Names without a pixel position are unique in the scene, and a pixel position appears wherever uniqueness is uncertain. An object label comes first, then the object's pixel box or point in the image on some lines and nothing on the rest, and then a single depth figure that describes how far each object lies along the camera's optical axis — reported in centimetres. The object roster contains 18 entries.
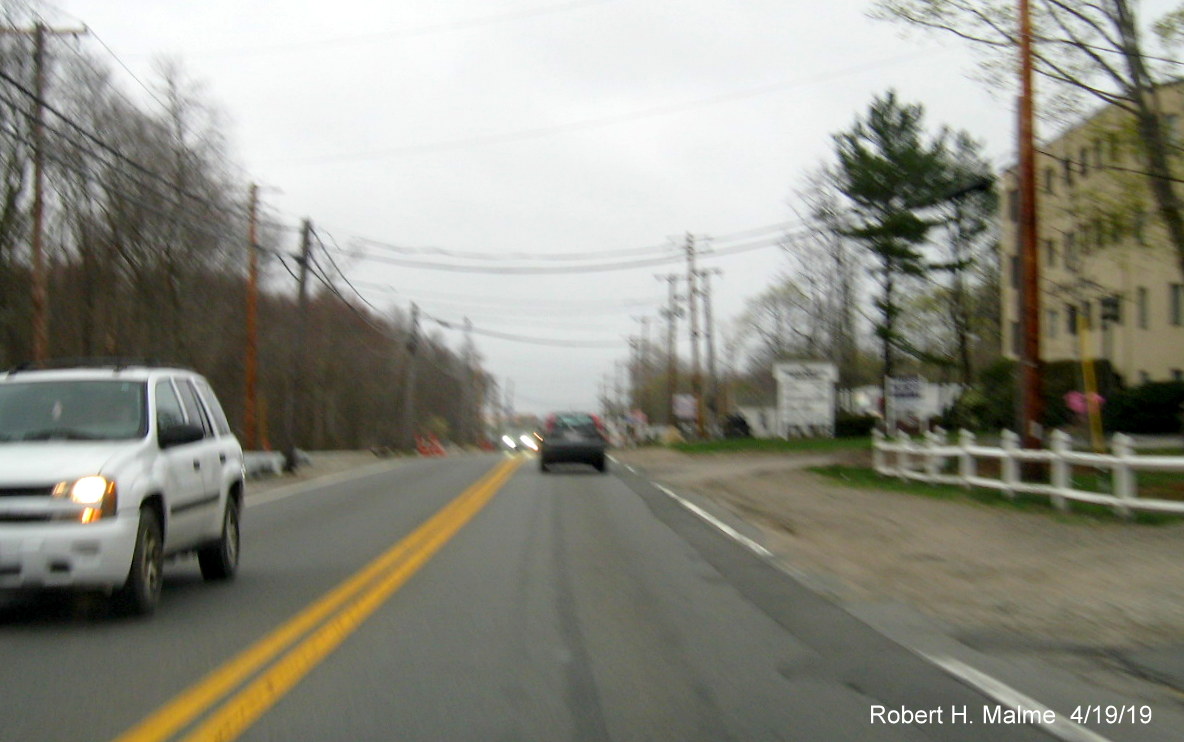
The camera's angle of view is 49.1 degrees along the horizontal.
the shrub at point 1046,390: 4306
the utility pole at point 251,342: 3700
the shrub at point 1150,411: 3872
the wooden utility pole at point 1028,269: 2111
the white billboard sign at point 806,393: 5028
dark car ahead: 3325
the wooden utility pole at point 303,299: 3804
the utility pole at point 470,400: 11407
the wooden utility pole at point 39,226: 2683
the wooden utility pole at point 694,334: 6438
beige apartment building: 2564
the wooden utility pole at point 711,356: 6506
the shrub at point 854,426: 5797
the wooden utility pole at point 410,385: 6462
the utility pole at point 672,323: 7838
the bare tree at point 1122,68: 2375
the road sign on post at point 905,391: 3622
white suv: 860
